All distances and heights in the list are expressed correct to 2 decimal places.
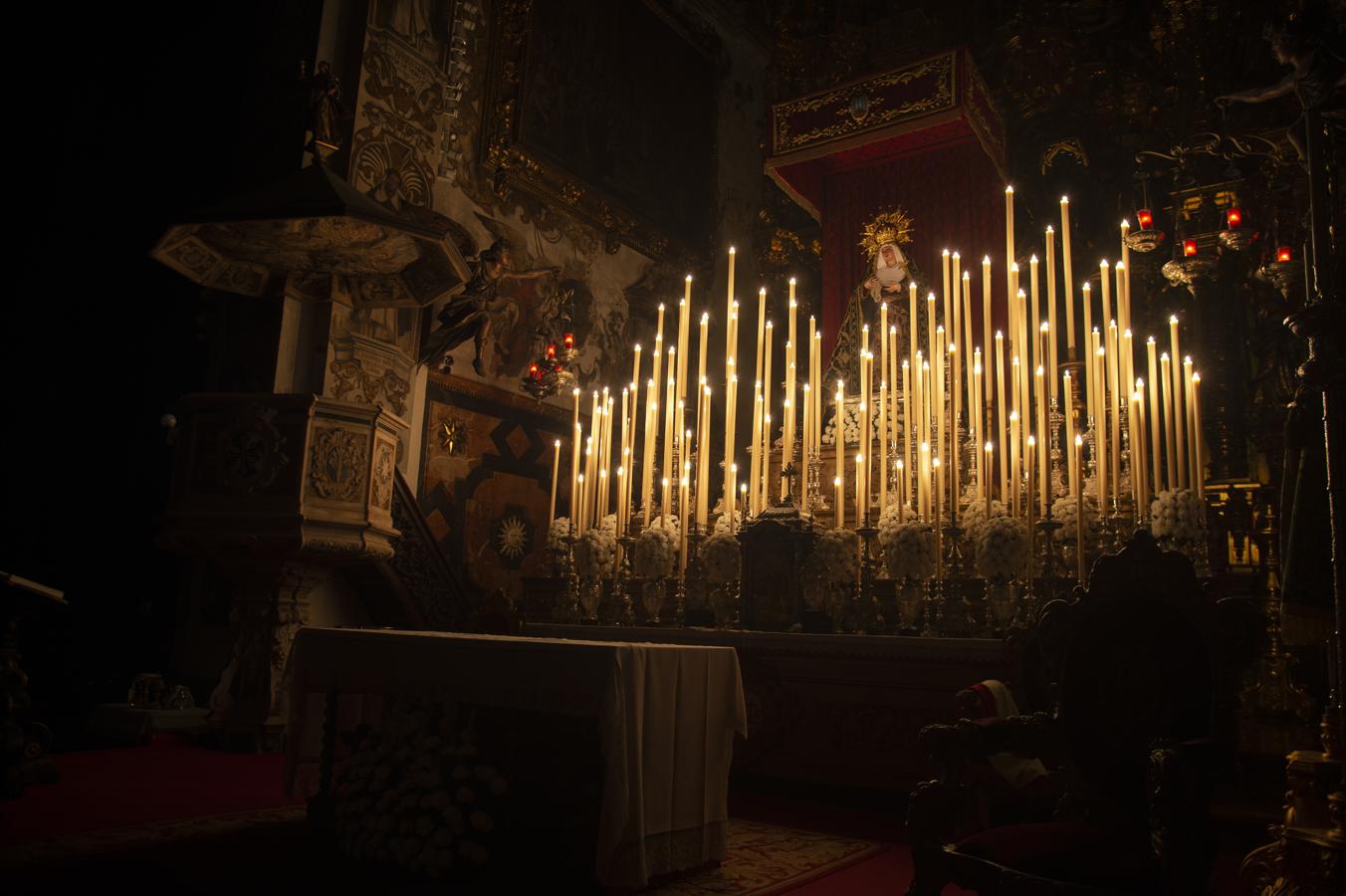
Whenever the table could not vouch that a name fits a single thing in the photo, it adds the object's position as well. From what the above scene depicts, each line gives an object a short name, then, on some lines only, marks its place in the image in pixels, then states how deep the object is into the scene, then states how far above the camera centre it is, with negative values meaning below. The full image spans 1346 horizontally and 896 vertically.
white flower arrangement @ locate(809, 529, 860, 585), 5.00 +0.32
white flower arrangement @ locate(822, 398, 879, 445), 8.66 +1.74
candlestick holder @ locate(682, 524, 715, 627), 5.60 +0.20
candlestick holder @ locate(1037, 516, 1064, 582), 4.27 +0.37
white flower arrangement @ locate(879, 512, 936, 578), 4.72 +0.35
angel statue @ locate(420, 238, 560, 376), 7.54 +2.26
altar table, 2.93 -0.30
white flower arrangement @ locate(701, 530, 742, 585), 5.40 +0.30
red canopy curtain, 9.73 +4.36
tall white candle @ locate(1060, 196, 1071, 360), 4.57 +1.73
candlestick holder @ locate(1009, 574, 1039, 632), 4.23 +0.10
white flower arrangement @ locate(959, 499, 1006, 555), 4.70 +0.53
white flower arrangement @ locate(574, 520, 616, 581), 5.88 +0.34
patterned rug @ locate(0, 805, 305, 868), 3.10 -0.86
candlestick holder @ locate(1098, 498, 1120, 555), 4.38 +0.45
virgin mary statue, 9.72 +3.33
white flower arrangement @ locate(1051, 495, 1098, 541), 4.55 +0.53
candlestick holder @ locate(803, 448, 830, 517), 5.60 +0.78
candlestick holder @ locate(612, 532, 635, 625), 5.78 +0.10
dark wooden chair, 2.01 -0.27
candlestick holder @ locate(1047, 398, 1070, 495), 5.02 +0.94
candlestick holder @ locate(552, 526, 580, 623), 5.92 +0.05
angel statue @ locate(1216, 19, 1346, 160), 3.05 +1.83
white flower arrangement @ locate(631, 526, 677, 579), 5.64 +0.33
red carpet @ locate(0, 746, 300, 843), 3.61 -0.87
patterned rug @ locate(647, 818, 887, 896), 3.11 -0.86
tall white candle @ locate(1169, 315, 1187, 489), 4.66 +1.11
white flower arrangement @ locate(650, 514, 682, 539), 5.80 +0.53
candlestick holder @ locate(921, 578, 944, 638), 4.59 +0.06
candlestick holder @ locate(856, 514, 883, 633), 4.87 +0.11
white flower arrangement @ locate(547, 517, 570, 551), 6.08 +0.47
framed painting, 8.70 +4.88
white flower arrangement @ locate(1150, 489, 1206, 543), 4.26 +0.51
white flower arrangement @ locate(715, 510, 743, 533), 5.72 +0.54
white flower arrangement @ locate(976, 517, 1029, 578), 4.43 +0.35
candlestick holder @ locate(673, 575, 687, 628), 5.54 +0.05
